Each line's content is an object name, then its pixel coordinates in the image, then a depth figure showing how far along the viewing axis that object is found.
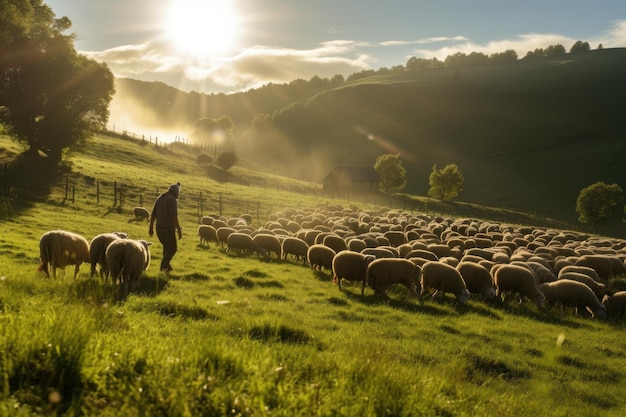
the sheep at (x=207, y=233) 22.31
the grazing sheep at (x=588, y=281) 14.83
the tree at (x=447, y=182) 78.81
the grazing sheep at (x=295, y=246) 19.05
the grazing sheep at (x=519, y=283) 14.06
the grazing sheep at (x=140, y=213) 27.77
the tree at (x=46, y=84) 33.34
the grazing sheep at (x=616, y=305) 13.72
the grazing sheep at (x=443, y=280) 13.20
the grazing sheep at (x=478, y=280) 14.02
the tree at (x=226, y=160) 70.69
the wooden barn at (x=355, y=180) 89.19
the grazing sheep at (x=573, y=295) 13.55
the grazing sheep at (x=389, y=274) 13.29
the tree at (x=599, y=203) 65.44
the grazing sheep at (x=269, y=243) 19.88
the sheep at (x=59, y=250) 10.57
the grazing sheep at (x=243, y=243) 19.81
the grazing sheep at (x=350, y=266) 13.91
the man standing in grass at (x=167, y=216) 12.42
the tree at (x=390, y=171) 85.56
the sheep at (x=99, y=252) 10.87
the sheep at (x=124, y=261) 9.72
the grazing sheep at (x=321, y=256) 16.33
